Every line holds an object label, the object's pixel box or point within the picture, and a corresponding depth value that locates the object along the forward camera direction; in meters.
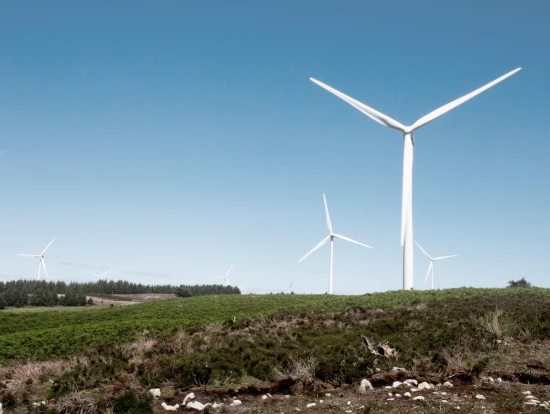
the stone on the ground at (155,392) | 13.76
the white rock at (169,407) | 12.76
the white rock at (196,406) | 12.70
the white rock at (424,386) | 12.73
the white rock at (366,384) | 13.33
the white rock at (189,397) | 13.28
